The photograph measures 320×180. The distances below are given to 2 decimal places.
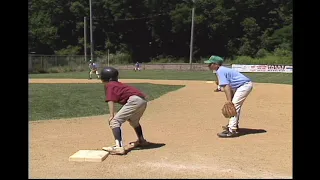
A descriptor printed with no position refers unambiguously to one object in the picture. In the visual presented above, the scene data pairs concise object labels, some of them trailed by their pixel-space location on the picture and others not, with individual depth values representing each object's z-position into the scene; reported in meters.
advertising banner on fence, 49.47
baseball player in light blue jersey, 8.10
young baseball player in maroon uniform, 6.69
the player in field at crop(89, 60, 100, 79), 37.34
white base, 6.19
